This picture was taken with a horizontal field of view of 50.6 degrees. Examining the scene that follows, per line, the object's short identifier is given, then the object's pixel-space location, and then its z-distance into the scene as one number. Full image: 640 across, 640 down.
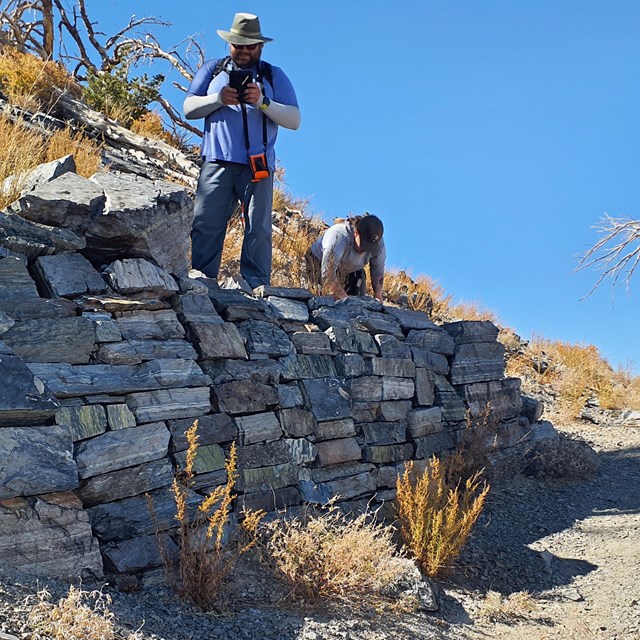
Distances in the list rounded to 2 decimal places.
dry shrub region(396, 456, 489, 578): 4.61
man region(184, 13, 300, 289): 5.57
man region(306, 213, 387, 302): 7.30
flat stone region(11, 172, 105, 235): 4.30
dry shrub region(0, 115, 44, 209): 4.87
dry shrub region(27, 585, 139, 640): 2.62
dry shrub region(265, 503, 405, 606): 3.83
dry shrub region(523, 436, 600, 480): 7.23
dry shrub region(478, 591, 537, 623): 4.28
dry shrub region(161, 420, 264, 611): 3.42
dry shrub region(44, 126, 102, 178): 6.70
